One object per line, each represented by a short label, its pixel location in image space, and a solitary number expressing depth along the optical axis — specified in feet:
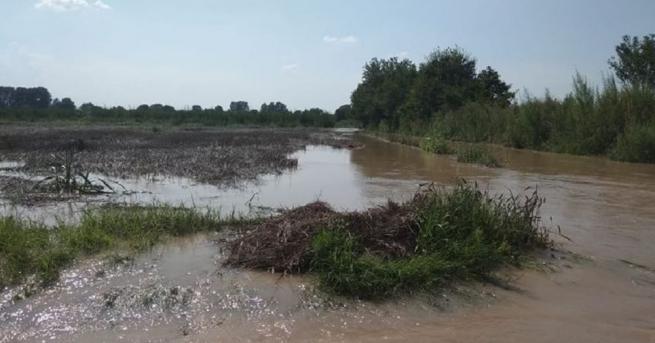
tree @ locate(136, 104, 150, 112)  229.66
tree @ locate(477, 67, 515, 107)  130.66
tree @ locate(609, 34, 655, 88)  106.73
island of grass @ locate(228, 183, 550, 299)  16.49
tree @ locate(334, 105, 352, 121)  304.91
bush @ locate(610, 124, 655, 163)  60.23
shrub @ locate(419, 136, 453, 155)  77.87
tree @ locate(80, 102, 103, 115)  222.07
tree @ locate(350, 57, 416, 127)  170.14
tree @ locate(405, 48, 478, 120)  134.51
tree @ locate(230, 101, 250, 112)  395.14
